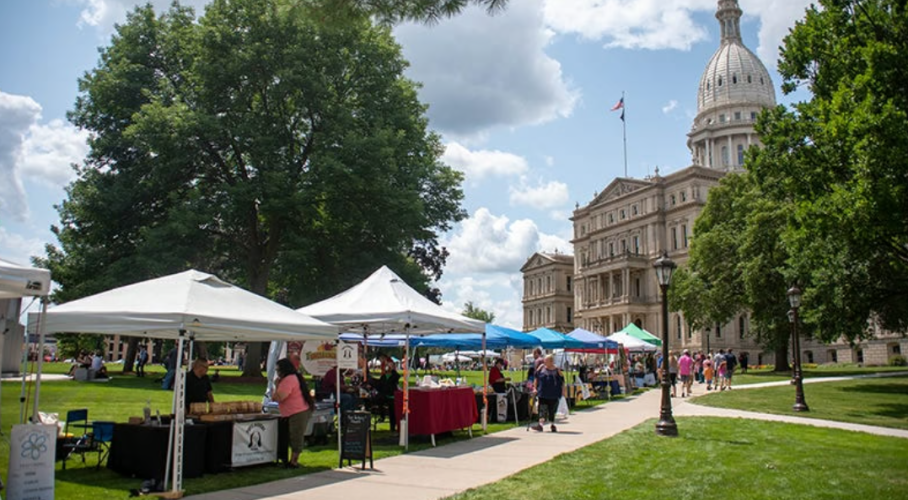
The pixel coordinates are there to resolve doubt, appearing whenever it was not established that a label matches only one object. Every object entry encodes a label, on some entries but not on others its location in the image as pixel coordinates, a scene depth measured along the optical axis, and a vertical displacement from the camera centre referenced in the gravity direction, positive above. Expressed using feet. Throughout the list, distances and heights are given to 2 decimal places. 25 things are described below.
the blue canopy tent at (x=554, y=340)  77.56 +0.63
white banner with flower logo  24.64 -4.26
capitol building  255.70 +47.92
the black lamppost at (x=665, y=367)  48.70 -1.61
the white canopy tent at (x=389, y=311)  42.32 +2.18
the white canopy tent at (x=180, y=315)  28.81 +1.33
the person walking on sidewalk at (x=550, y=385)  50.49 -2.94
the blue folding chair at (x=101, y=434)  33.53 -4.35
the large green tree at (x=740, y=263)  138.92 +18.25
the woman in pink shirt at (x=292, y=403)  34.42 -2.91
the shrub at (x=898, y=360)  197.47 -4.30
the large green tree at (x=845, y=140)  55.52 +18.45
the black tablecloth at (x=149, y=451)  30.22 -4.78
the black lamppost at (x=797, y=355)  66.80 -1.02
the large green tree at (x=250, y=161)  98.22 +28.28
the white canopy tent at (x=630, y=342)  107.04 +0.52
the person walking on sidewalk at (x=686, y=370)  95.09 -3.42
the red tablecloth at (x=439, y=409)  43.57 -4.23
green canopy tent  113.70 +1.83
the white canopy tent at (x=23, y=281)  23.79 +2.28
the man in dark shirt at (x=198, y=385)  35.37 -2.05
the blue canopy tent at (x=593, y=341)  90.72 +0.56
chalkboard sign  33.86 -4.60
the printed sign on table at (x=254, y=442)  33.01 -4.79
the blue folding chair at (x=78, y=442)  32.94 -4.74
